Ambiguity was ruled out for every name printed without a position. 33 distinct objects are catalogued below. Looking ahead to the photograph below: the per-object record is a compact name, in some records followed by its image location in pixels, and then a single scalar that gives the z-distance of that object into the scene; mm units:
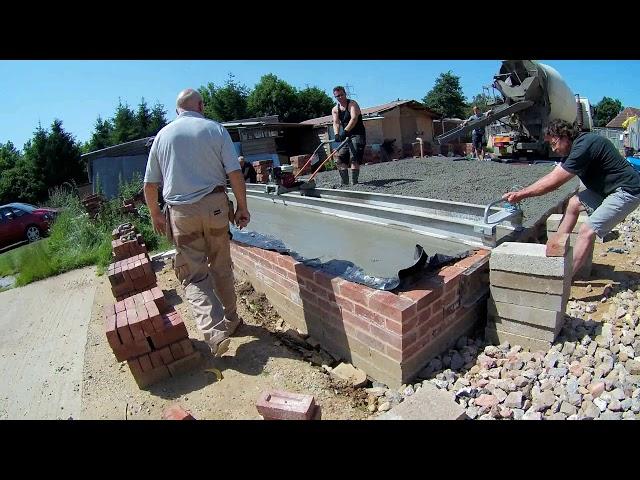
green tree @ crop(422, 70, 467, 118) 44469
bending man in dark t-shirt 2949
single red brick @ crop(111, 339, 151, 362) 2498
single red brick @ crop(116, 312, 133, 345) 2477
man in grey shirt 2648
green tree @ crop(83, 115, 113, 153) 33031
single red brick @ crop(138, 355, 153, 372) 2568
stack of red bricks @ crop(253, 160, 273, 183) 9156
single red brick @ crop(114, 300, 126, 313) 2780
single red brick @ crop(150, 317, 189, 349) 2580
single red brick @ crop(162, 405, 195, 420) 1937
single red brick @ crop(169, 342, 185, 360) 2648
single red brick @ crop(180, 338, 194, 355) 2668
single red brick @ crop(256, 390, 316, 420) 1951
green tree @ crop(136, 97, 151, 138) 33538
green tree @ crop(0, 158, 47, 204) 24109
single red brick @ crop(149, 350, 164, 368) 2596
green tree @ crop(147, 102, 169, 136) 34250
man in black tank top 6015
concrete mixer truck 9781
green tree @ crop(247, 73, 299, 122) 33688
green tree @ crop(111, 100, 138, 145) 32875
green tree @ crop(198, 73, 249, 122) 35094
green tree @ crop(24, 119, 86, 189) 24438
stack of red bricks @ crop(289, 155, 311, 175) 11919
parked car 13328
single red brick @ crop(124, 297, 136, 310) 2758
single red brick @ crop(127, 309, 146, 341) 2498
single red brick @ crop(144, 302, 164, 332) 2539
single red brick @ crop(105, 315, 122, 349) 2453
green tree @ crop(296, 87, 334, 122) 34469
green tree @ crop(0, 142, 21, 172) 26922
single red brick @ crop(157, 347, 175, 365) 2619
